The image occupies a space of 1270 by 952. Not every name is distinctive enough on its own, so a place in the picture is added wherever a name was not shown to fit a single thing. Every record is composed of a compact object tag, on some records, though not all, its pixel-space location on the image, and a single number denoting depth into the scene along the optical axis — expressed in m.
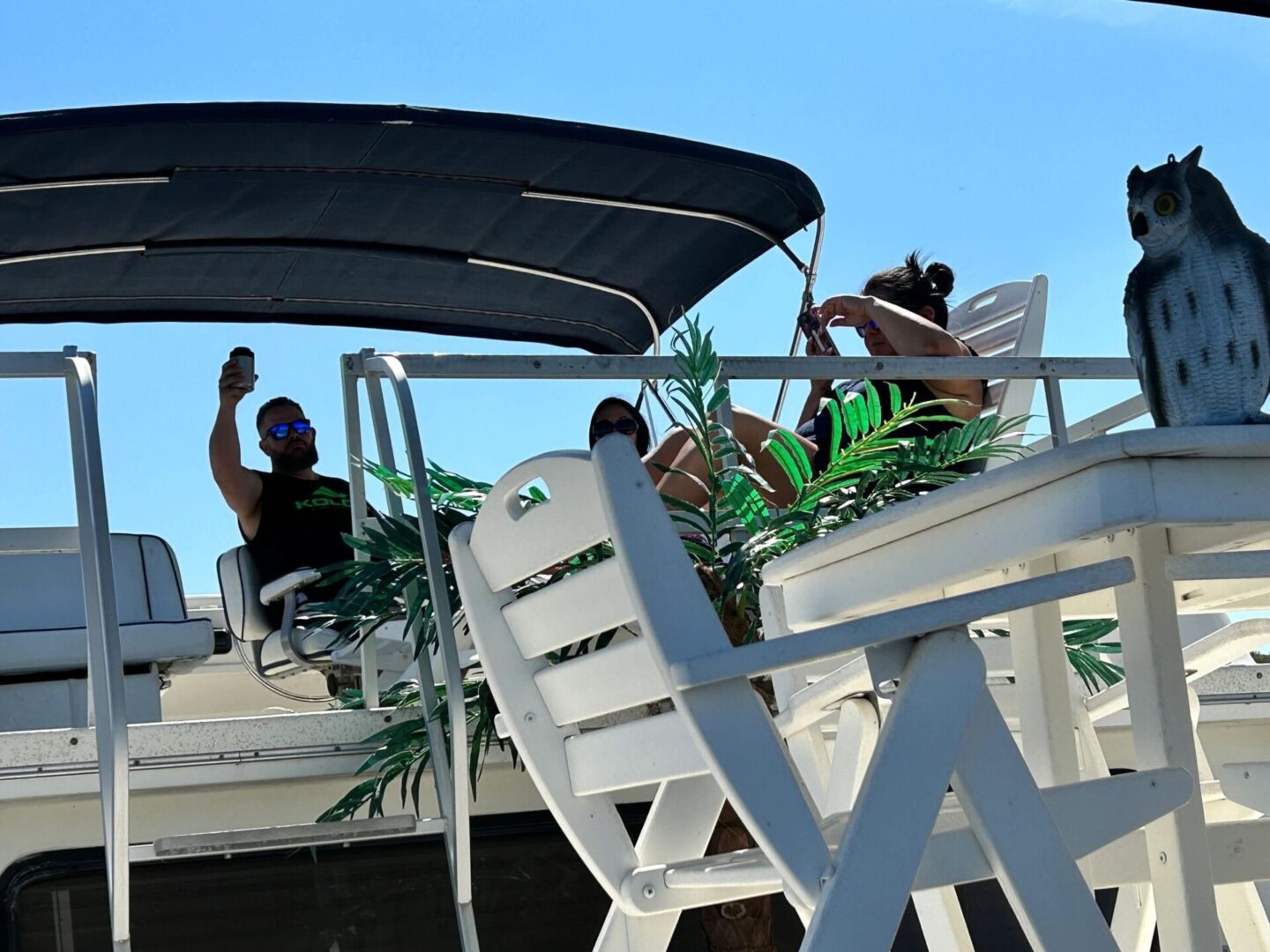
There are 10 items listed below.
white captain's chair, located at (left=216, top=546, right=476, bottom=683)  4.27
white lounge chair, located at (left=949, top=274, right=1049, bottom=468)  4.73
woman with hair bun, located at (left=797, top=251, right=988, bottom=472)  4.26
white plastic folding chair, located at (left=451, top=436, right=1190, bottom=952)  1.35
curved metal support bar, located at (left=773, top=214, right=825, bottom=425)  5.20
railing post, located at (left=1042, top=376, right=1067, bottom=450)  3.75
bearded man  4.60
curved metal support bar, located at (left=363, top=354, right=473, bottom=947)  2.66
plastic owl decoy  1.58
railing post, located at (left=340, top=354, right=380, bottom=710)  3.26
